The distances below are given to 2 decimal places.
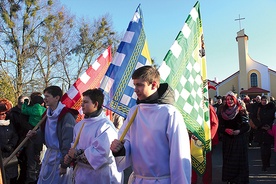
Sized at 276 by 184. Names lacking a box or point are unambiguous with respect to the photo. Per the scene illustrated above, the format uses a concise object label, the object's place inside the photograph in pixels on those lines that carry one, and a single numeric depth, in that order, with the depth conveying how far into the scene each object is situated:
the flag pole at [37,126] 4.09
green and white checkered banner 4.19
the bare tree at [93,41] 32.94
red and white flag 4.96
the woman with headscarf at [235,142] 6.07
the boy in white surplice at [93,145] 3.44
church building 45.81
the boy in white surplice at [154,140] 2.59
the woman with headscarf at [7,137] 5.31
